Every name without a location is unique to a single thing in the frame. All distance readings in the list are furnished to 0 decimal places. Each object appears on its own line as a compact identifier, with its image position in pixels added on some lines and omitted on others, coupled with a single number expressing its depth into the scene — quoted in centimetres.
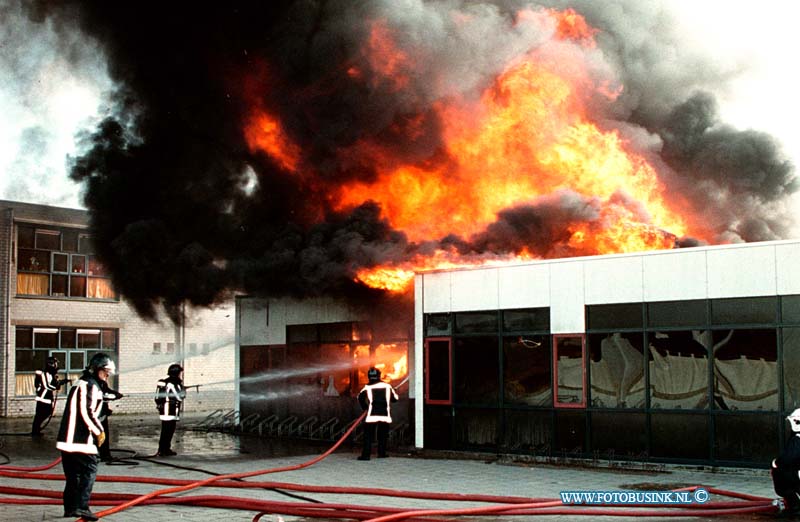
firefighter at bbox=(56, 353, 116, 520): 945
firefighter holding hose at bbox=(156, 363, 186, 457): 1645
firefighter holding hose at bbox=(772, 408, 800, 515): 945
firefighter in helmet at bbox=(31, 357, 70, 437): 2084
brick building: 2841
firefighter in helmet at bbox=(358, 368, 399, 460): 1622
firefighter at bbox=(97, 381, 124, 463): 1425
